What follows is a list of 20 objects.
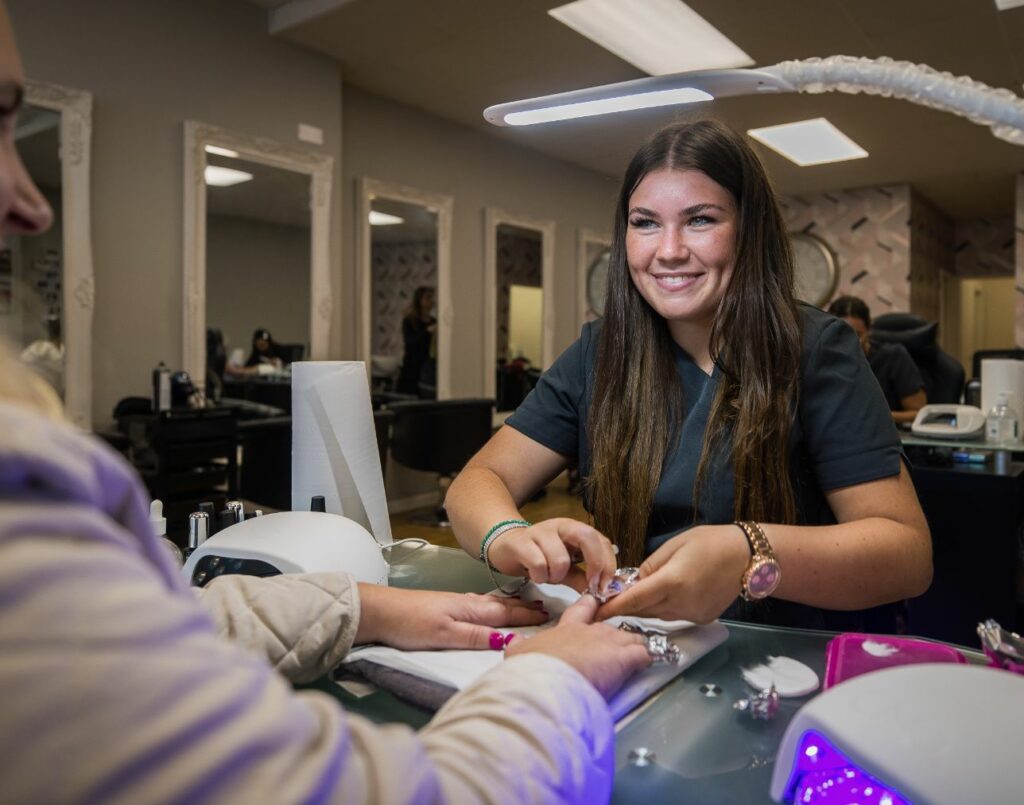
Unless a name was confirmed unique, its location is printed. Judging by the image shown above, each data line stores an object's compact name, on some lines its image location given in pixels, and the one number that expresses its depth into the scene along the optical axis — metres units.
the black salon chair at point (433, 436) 5.22
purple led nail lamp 0.50
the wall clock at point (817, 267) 8.65
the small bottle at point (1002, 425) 3.02
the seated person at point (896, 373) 4.41
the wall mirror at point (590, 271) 7.69
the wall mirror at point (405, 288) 5.44
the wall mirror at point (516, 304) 6.57
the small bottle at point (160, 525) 1.08
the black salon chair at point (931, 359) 4.72
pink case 0.75
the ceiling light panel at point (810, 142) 6.37
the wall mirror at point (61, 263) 3.44
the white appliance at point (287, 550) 0.98
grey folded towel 0.73
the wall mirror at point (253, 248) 4.14
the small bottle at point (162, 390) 3.74
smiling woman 1.24
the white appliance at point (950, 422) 3.07
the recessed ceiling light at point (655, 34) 4.20
